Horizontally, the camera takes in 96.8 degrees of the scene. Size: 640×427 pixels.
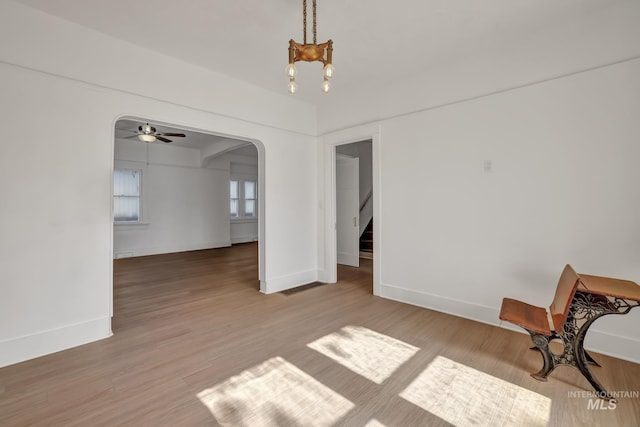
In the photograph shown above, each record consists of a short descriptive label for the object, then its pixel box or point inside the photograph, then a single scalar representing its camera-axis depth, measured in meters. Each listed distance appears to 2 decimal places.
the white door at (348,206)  6.05
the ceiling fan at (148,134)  5.29
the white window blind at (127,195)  7.26
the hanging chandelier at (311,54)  2.13
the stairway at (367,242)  7.13
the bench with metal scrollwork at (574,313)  1.95
